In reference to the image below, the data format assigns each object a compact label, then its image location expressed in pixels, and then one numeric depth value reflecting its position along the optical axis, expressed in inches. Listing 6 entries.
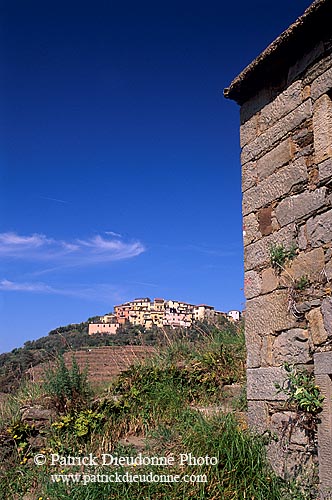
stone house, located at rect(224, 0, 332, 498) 155.7
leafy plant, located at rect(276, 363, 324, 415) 149.3
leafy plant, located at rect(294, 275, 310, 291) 162.9
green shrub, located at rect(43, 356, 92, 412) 252.8
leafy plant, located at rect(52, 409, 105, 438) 227.6
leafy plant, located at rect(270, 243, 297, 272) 171.0
